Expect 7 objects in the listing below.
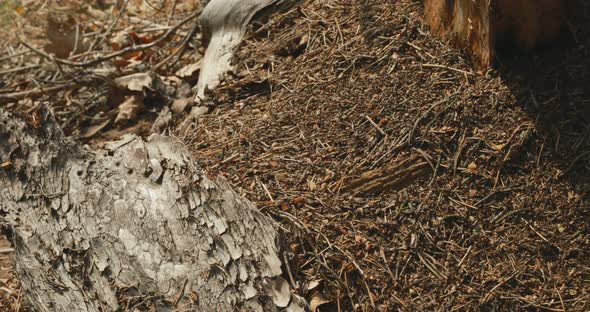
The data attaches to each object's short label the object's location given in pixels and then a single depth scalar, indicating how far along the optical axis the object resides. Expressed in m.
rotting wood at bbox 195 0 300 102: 3.94
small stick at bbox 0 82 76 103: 4.60
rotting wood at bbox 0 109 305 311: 2.58
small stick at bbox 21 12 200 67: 4.54
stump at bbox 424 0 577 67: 3.06
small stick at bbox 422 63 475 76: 3.25
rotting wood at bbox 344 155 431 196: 3.09
